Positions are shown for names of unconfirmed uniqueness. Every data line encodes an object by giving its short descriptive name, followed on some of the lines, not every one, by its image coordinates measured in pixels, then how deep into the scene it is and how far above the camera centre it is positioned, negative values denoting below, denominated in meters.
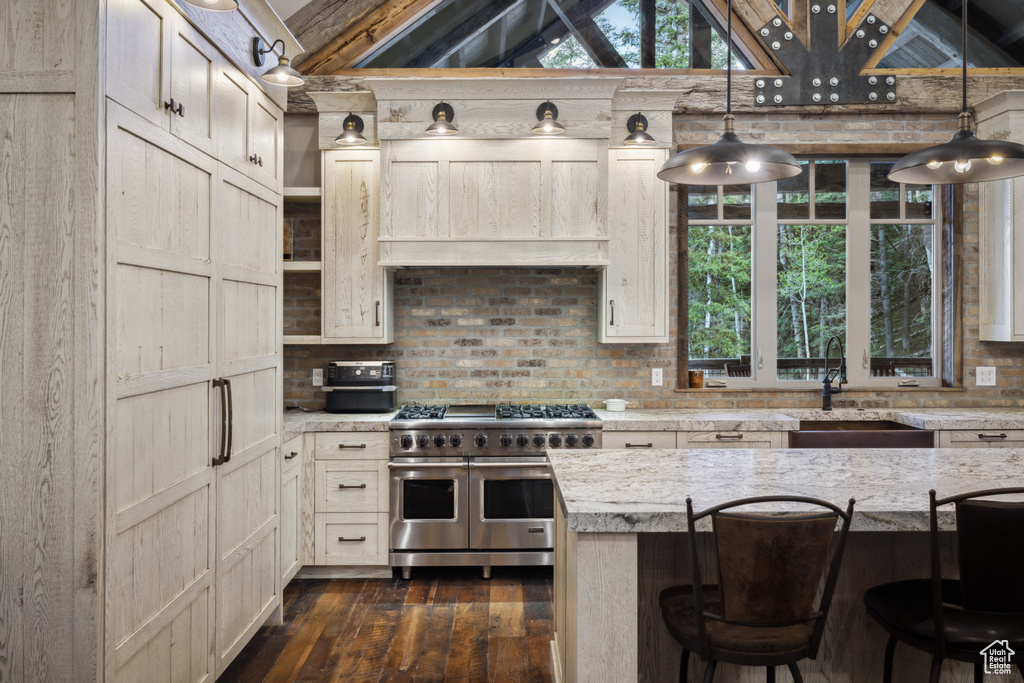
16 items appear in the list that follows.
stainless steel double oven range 3.70 -0.79
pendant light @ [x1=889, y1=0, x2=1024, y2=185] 2.02 +0.60
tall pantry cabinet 1.74 +0.01
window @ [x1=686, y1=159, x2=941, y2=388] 4.40 +0.46
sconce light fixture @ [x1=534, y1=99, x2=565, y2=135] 3.54 +1.22
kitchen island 1.75 -0.49
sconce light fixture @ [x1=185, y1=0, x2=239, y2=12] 1.98 +1.03
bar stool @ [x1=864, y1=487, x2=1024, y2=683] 1.56 -0.60
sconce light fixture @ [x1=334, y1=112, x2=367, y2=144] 3.83 +1.25
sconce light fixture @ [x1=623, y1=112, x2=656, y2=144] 3.87 +1.27
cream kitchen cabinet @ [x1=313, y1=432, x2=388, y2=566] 3.74 -0.86
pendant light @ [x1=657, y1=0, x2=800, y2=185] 2.05 +0.60
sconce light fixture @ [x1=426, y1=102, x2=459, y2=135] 3.70 +1.26
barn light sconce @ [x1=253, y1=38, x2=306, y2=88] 2.70 +1.11
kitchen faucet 4.08 -0.21
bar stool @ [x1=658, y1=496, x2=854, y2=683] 1.56 -0.57
